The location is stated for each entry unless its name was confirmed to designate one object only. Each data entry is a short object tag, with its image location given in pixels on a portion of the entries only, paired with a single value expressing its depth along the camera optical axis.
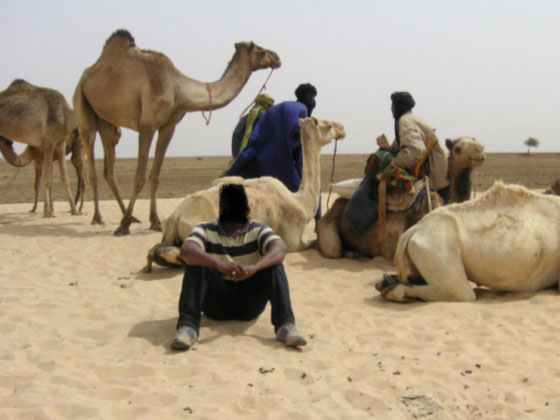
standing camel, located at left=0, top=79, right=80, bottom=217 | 13.29
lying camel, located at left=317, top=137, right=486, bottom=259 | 6.82
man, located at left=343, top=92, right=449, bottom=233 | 7.07
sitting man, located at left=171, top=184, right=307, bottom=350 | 4.34
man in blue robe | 8.73
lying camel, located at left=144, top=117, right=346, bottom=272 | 6.83
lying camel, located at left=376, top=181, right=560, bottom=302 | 5.23
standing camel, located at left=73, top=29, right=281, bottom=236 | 10.39
